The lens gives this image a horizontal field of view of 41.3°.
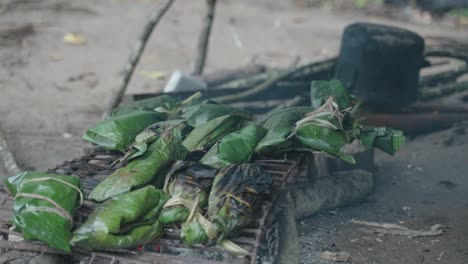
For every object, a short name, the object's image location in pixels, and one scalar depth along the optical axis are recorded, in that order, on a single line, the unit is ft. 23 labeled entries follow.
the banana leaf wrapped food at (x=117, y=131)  13.07
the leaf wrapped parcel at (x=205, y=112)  13.92
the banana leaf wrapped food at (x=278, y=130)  12.61
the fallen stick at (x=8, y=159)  17.38
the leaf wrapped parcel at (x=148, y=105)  14.96
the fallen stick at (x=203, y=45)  26.32
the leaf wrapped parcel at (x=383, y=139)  13.61
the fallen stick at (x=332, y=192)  15.04
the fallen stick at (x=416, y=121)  19.51
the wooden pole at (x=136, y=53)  21.16
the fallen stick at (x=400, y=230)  14.63
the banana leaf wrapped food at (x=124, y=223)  9.80
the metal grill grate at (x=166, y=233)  10.02
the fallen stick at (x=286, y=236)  11.84
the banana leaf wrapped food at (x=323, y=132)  12.78
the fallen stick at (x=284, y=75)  22.17
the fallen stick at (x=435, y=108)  21.14
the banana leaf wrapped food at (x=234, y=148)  12.07
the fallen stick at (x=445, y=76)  23.61
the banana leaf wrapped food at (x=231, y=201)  10.02
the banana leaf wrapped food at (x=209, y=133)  13.10
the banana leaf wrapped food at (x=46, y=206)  9.94
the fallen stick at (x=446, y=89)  22.90
